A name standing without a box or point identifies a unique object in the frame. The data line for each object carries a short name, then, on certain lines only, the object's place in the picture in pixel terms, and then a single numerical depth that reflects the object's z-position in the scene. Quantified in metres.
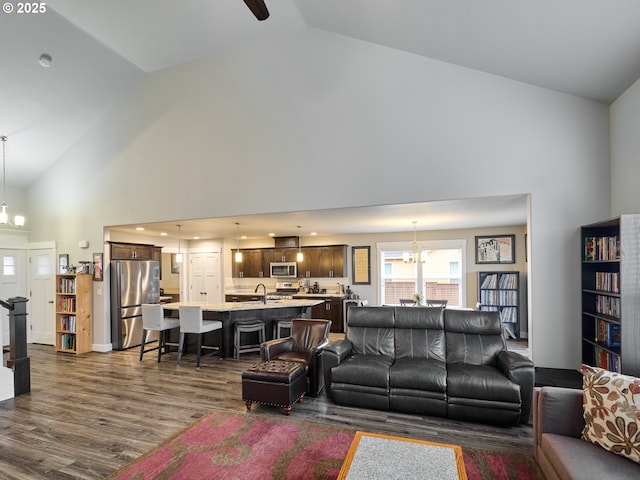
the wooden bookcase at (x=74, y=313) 6.06
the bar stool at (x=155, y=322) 5.39
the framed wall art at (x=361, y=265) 8.22
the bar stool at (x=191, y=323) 5.09
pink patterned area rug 2.40
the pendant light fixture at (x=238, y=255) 6.84
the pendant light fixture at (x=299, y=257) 7.22
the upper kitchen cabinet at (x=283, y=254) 8.68
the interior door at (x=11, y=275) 6.56
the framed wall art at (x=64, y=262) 6.51
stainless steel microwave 8.62
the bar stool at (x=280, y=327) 5.81
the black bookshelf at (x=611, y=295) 2.68
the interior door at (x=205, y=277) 9.16
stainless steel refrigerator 6.30
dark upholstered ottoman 3.38
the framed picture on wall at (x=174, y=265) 10.05
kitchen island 5.59
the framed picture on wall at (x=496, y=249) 7.11
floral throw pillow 1.87
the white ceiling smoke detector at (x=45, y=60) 4.41
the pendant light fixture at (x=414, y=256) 7.34
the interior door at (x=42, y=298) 6.72
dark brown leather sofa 3.07
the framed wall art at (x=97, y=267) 6.23
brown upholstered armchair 3.87
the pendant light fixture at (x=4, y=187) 4.94
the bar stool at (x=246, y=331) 5.44
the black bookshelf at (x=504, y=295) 6.75
